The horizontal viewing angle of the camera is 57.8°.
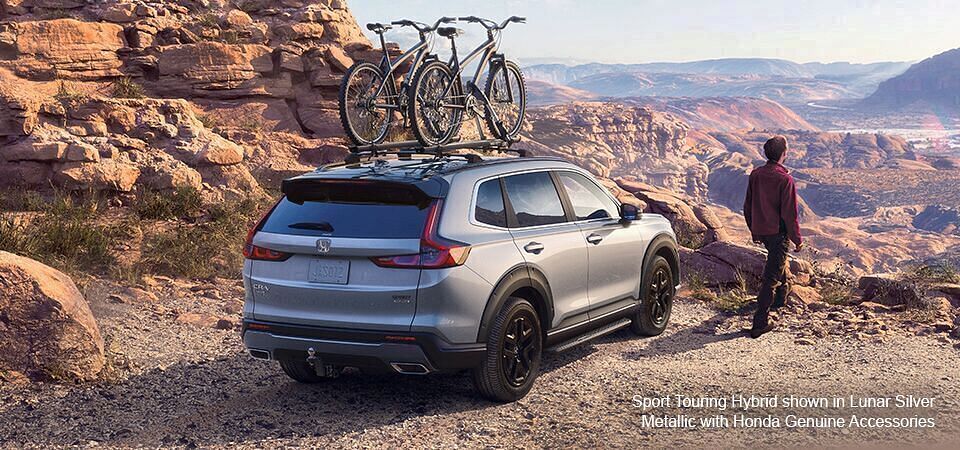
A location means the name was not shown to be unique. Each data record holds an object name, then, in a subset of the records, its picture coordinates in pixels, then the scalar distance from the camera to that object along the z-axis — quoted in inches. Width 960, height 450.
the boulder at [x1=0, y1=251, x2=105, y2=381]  250.4
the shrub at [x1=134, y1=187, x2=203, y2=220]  490.7
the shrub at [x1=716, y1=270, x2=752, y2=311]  397.1
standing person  323.6
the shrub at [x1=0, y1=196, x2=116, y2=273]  385.7
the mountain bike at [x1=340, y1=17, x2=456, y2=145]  370.3
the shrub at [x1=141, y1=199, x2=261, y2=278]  420.8
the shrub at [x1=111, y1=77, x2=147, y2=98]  641.6
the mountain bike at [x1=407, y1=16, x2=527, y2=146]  368.5
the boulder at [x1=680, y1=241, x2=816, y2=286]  481.7
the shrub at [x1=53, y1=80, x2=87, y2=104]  549.0
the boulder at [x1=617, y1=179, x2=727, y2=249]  681.0
